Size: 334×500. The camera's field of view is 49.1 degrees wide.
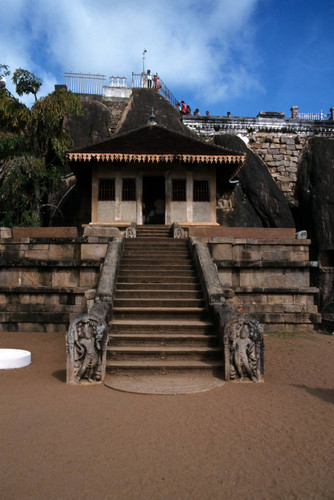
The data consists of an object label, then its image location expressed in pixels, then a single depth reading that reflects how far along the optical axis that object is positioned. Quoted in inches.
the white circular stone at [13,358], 229.1
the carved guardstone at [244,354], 203.3
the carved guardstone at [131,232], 461.9
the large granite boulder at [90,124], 863.1
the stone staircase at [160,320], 219.6
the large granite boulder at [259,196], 832.9
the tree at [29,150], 625.3
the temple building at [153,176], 603.8
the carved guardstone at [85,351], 198.7
